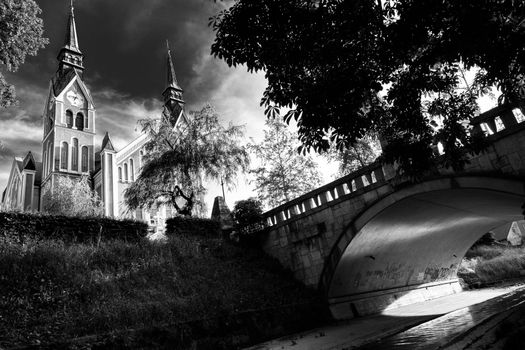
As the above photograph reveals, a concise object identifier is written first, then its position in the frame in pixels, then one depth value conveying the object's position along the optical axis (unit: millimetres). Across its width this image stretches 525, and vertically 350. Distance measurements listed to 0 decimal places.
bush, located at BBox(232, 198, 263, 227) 17797
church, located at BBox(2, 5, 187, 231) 39688
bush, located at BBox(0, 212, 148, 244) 12302
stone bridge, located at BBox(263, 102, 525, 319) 9812
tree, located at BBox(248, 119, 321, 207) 27172
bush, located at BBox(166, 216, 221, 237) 17094
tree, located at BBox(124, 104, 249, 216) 20516
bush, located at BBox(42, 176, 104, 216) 31281
